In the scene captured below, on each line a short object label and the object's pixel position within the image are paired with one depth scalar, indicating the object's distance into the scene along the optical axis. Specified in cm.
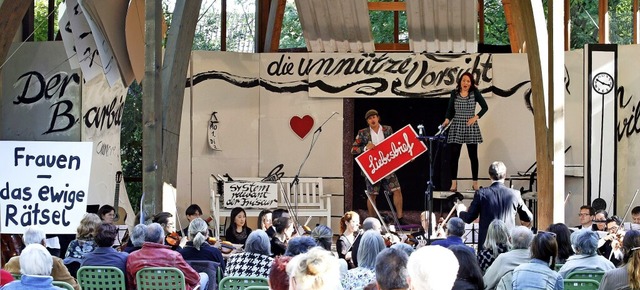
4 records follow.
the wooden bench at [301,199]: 1557
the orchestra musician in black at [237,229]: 1311
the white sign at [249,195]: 1556
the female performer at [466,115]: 1627
